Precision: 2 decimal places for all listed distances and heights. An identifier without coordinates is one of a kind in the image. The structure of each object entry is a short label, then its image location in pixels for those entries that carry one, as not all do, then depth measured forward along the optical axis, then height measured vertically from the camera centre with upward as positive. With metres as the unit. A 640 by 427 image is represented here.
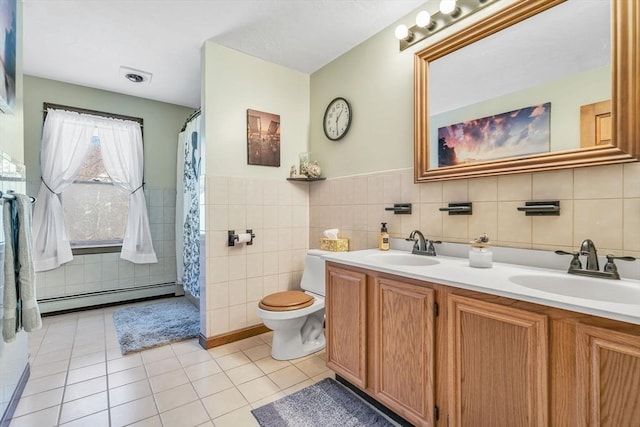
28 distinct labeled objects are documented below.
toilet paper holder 2.37 -0.22
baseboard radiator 2.96 -0.95
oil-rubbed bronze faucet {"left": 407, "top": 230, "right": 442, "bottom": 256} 1.75 -0.22
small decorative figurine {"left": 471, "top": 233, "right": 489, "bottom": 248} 1.36 -0.15
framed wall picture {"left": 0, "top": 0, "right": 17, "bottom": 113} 1.32 +0.79
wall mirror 1.15 +0.62
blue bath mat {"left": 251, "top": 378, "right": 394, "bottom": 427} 1.45 -1.06
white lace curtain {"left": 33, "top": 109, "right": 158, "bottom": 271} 2.88 +0.43
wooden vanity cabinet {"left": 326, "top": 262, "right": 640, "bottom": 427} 0.81 -0.53
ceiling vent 2.76 +1.36
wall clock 2.42 +0.80
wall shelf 2.65 +0.30
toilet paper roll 2.38 -0.22
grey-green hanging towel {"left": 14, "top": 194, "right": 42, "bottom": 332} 1.32 -0.29
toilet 1.99 -0.72
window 3.12 +0.07
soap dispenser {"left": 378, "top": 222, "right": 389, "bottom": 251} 2.01 -0.20
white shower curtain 2.85 +0.04
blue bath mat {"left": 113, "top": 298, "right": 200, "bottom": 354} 2.37 -1.06
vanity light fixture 1.62 +1.15
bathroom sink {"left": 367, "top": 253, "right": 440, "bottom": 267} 1.68 -0.30
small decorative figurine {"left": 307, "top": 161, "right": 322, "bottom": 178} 2.63 +0.37
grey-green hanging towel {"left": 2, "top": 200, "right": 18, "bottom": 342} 1.24 -0.32
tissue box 2.34 -0.28
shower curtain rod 2.79 +0.98
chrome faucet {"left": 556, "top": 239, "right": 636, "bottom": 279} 1.10 -0.22
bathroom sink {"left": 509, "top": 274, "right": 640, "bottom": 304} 1.03 -0.30
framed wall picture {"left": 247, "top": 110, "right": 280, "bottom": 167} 2.50 +0.65
